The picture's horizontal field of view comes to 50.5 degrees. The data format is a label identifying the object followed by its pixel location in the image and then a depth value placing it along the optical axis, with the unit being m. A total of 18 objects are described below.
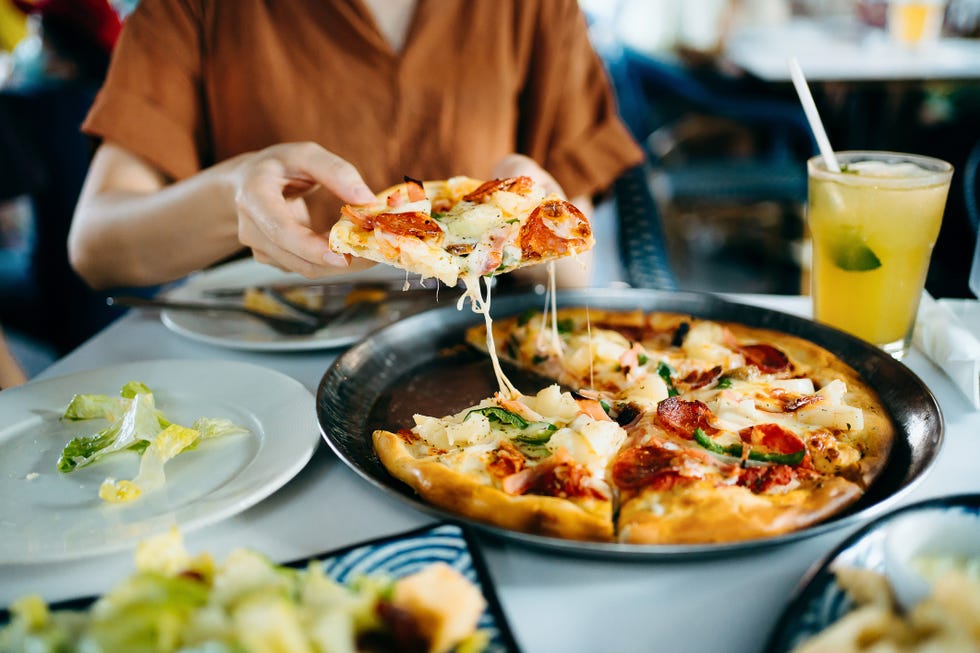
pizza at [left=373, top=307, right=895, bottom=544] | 0.49
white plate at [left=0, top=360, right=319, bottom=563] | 0.49
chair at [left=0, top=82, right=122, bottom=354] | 1.47
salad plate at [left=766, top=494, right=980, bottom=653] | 0.42
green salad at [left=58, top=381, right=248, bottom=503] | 0.52
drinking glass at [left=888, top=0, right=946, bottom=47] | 1.94
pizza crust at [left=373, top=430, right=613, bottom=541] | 0.49
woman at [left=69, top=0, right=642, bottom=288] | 0.79
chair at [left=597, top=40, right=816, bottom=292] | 1.69
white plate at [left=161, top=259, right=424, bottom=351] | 0.70
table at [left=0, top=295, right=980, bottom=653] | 0.45
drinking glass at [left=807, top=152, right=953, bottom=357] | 0.67
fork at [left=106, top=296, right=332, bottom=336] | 0.73
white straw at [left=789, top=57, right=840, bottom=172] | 0.69
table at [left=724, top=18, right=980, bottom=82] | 1.75
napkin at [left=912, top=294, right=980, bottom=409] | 0.63
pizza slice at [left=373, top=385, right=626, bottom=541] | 0.50
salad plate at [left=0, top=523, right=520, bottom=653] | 0.45
